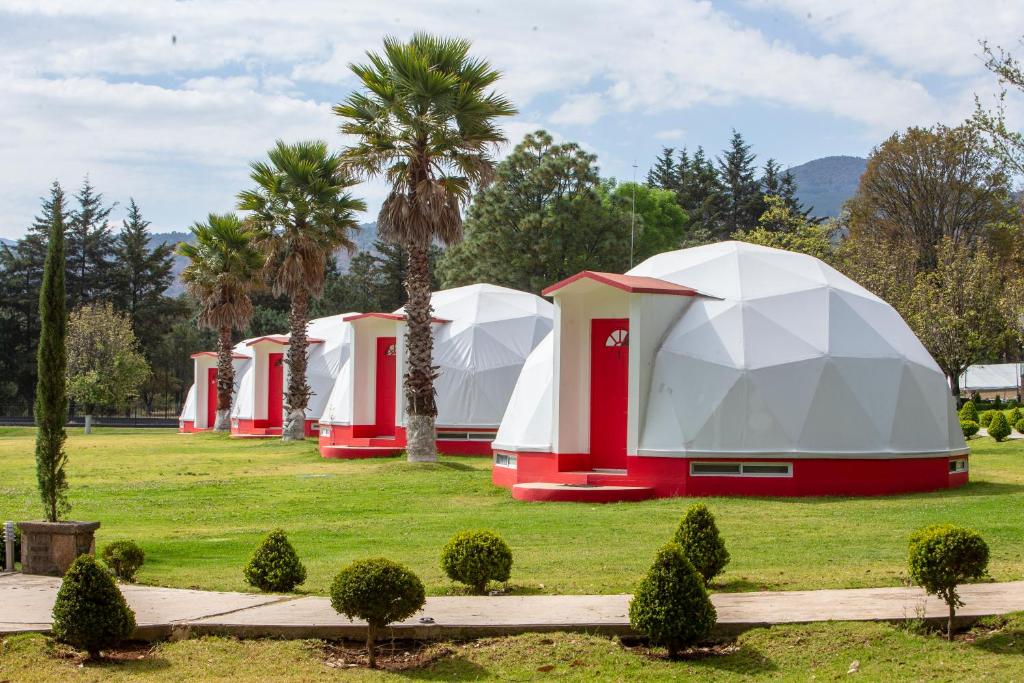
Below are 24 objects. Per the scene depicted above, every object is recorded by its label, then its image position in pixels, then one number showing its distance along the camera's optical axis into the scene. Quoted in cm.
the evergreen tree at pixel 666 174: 7788
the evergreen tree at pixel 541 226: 5488
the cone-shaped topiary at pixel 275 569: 1117
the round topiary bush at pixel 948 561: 909
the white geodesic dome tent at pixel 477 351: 3509
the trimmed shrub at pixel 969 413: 3891
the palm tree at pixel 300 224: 4122
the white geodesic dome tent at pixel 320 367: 4747
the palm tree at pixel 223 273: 5134
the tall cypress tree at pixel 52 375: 1191
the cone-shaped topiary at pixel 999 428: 3192
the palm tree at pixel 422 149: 2886
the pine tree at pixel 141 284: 7881
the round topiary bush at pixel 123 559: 1189
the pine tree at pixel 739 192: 7394
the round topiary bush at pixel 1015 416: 3712
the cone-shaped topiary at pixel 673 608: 866
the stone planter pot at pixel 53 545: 1206
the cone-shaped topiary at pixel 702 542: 1104
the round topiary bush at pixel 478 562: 1110
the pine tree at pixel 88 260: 7756
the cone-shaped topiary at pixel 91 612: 884
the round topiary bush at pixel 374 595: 887
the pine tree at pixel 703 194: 7388
